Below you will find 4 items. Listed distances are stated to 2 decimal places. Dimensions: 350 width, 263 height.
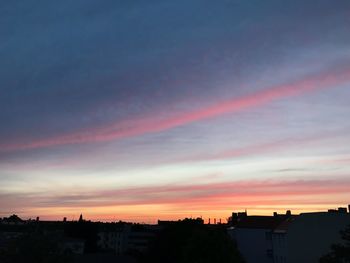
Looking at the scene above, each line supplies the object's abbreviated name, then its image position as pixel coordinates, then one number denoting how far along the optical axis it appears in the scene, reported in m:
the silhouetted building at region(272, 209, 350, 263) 59.72
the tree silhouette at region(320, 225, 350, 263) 33.66
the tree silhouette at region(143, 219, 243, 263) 44.62
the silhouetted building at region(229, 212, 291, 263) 78.65
